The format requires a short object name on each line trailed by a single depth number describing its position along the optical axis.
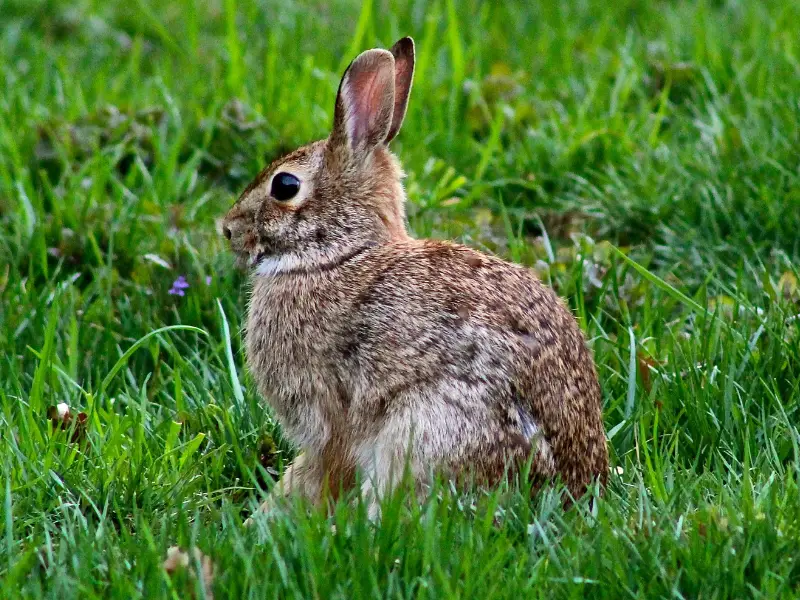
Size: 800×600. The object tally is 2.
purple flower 10.13
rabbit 7.37
